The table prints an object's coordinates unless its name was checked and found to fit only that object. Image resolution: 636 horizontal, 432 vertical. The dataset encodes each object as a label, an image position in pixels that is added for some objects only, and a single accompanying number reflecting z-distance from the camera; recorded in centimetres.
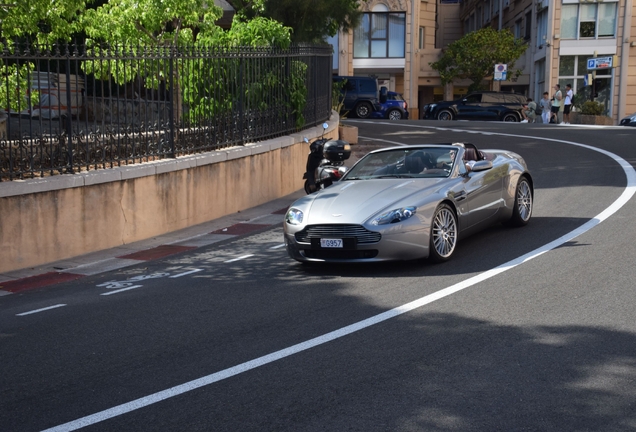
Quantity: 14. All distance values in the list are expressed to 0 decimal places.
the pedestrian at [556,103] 3600
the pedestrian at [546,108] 3734
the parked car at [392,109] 4122
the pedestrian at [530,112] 3894
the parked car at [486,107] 3966
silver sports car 890
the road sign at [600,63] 3956
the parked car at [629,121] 3531
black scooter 1270
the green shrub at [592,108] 3675
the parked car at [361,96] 4044
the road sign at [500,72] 4212
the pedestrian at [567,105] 3600
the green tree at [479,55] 4759
